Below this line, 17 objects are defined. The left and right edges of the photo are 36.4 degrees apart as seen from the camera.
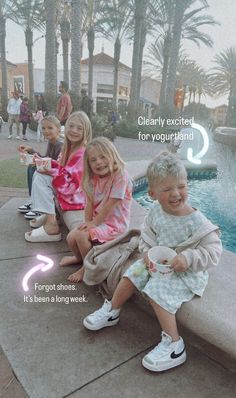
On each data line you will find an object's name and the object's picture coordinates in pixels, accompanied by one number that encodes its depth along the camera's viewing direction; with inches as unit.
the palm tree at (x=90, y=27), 1152.4
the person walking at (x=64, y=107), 291.2
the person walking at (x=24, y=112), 485.1
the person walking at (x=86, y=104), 503.5
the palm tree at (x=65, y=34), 880.3
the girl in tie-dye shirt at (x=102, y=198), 105.7
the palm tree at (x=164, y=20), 1001.5
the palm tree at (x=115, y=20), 1111.0
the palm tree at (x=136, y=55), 836.6
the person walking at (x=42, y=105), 514.2
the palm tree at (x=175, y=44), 779.4
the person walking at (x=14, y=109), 491.2
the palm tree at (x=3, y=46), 935.0
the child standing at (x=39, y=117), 490.2
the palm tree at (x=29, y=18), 1013.8
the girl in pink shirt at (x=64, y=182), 134.8
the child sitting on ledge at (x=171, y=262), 77.0
